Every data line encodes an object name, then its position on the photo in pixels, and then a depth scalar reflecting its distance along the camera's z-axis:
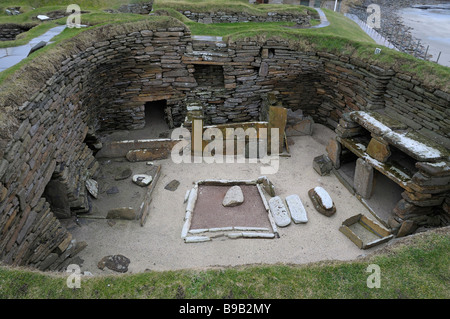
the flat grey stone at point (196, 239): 7.17
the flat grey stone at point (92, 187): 8.47
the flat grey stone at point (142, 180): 8.99
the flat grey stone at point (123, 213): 7.79
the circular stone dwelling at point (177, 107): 6.07
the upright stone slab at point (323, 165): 9.53
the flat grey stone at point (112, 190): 8.80
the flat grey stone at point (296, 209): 7.80
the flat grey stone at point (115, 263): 6.59
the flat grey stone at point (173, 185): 9.00
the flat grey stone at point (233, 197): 8.15
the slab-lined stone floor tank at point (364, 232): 7.12
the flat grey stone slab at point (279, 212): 7.73
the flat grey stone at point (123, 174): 9.29
